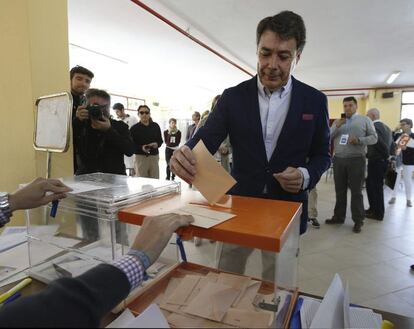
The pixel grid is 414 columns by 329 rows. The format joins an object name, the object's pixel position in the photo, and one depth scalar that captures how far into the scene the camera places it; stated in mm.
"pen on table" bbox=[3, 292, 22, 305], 716
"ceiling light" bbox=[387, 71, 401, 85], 7160
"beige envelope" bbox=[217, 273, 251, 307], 664
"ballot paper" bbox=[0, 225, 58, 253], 899
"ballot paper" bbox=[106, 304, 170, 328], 393
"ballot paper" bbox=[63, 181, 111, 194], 797
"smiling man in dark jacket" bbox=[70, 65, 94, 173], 2000
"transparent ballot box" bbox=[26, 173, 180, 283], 717
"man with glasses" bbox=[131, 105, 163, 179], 4414
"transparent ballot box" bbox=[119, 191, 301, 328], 561
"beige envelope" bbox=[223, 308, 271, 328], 556
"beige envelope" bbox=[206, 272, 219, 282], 703
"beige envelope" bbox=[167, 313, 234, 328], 559
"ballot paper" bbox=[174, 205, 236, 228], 586
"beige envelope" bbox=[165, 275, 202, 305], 632
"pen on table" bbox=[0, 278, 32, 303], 729
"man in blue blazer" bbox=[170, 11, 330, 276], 1008
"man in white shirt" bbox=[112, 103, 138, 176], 4761
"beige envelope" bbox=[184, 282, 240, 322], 584
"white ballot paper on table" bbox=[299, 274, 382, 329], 588
